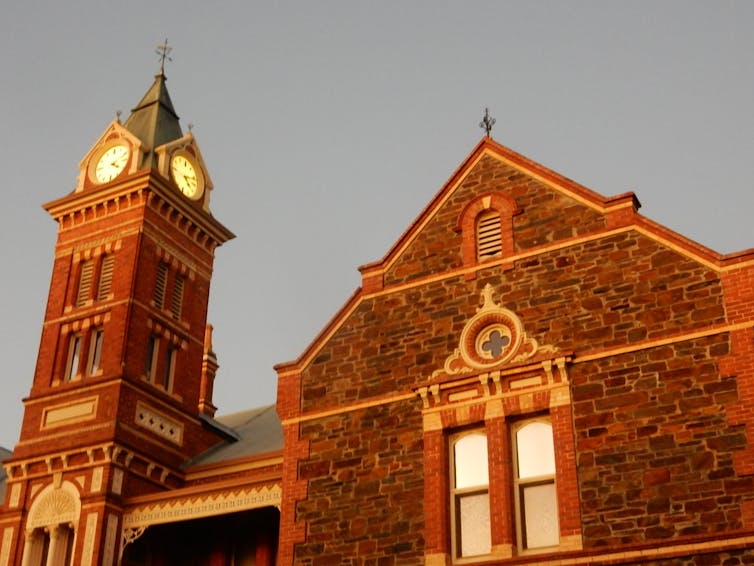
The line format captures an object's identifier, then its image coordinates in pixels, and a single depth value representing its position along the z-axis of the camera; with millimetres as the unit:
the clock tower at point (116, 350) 29984
